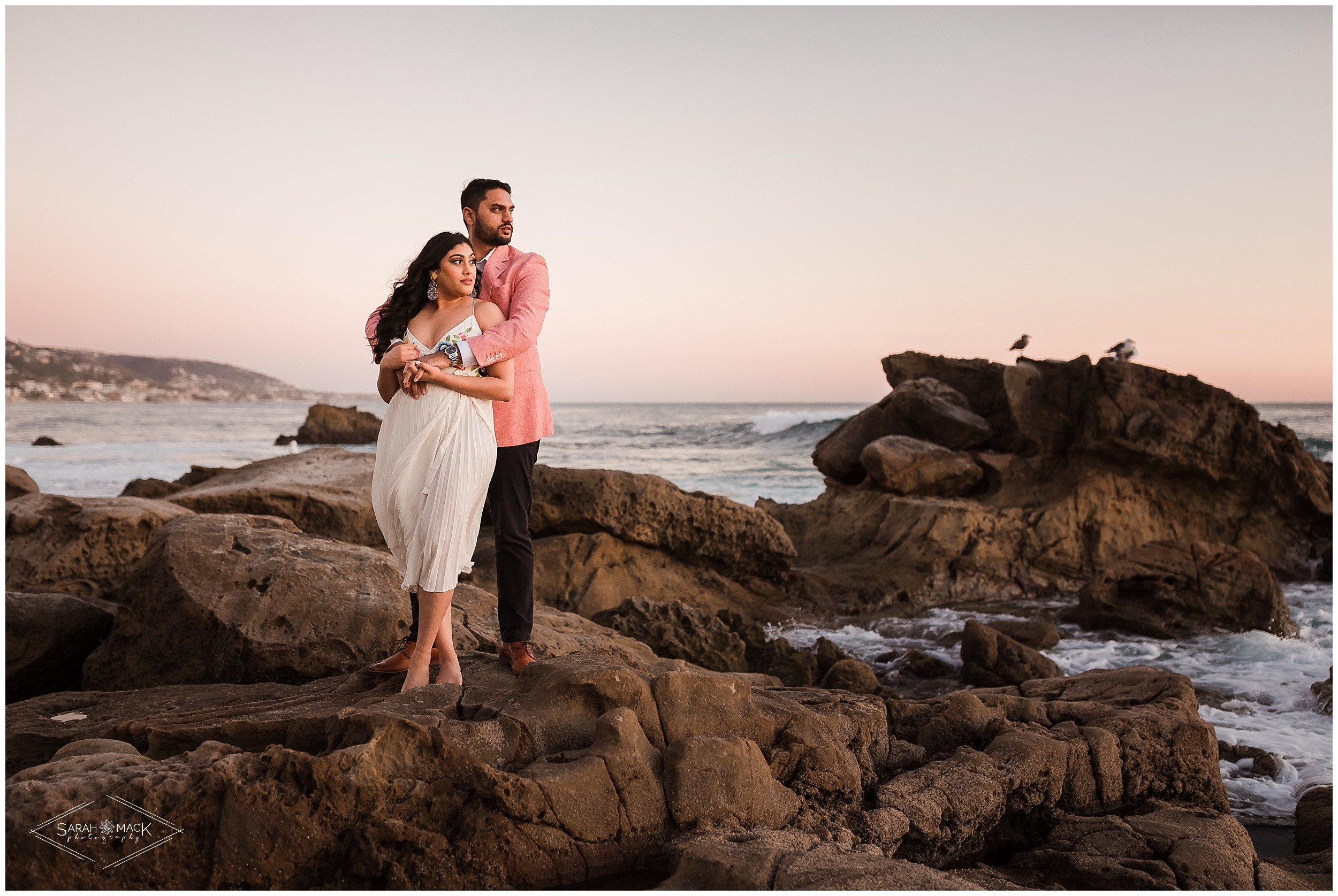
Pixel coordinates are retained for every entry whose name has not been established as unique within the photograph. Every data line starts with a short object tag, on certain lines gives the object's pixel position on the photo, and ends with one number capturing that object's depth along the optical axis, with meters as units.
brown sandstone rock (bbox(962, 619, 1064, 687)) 6.46
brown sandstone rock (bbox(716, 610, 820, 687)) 6.33
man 3.63
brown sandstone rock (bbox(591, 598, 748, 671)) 6.28
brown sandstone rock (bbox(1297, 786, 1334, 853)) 4.02
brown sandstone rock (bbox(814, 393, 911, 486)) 12.58
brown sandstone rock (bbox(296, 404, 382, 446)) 33.03
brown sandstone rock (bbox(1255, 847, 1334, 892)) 3.19
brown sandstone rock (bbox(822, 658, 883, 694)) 5.74
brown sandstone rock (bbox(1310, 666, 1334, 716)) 6.19
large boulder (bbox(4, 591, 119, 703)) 4.45
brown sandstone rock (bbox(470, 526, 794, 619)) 7.76
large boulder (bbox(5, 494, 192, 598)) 5.68
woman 3.35
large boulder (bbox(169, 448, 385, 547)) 7.26
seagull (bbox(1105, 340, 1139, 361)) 12.59
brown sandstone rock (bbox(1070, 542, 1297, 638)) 8.18
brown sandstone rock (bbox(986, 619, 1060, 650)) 7.76
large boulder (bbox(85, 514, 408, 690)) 4.17
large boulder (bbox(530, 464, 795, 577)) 8.01
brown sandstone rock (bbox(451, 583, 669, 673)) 4.50
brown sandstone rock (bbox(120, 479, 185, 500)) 9.88
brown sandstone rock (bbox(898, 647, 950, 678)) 6.84
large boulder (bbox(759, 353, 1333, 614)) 10.11
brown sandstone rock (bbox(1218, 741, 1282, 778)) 5.06
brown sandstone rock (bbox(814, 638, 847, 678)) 6.67
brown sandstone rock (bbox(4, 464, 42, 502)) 9.70
